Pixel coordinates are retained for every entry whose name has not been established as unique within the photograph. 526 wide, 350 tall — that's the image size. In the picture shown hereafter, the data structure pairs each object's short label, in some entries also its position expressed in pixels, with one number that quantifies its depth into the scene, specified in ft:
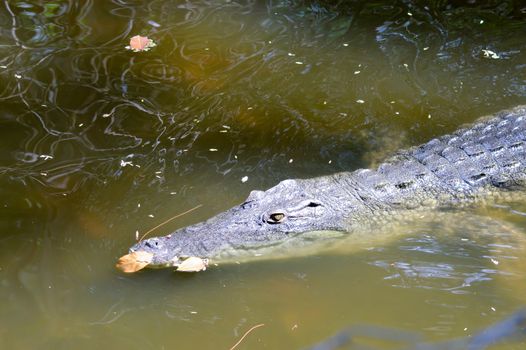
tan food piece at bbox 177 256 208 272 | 25.05
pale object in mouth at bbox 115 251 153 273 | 24.63
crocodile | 26.78
